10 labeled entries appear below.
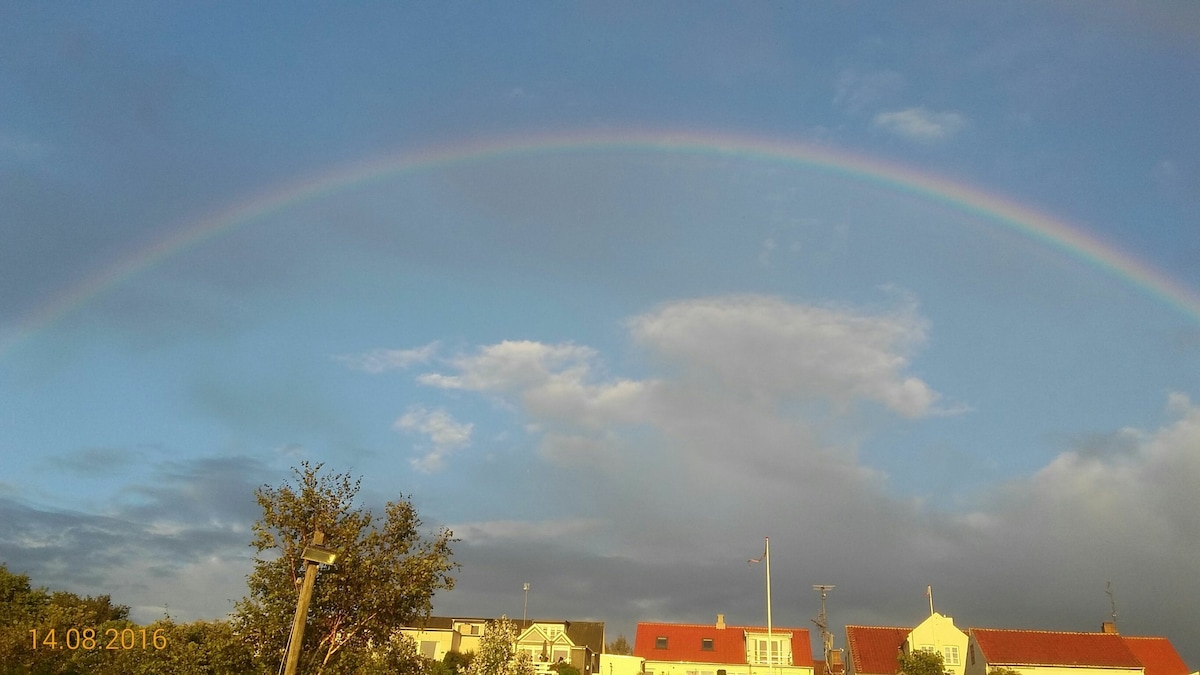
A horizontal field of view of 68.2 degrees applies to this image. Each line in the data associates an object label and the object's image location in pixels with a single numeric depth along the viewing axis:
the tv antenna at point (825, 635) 83.88
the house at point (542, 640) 90.31
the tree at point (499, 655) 43.62
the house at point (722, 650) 83.19
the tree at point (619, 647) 129.57
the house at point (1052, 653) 73.94
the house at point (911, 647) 79.62
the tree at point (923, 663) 69.56
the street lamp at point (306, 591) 20.06
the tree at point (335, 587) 24.98
